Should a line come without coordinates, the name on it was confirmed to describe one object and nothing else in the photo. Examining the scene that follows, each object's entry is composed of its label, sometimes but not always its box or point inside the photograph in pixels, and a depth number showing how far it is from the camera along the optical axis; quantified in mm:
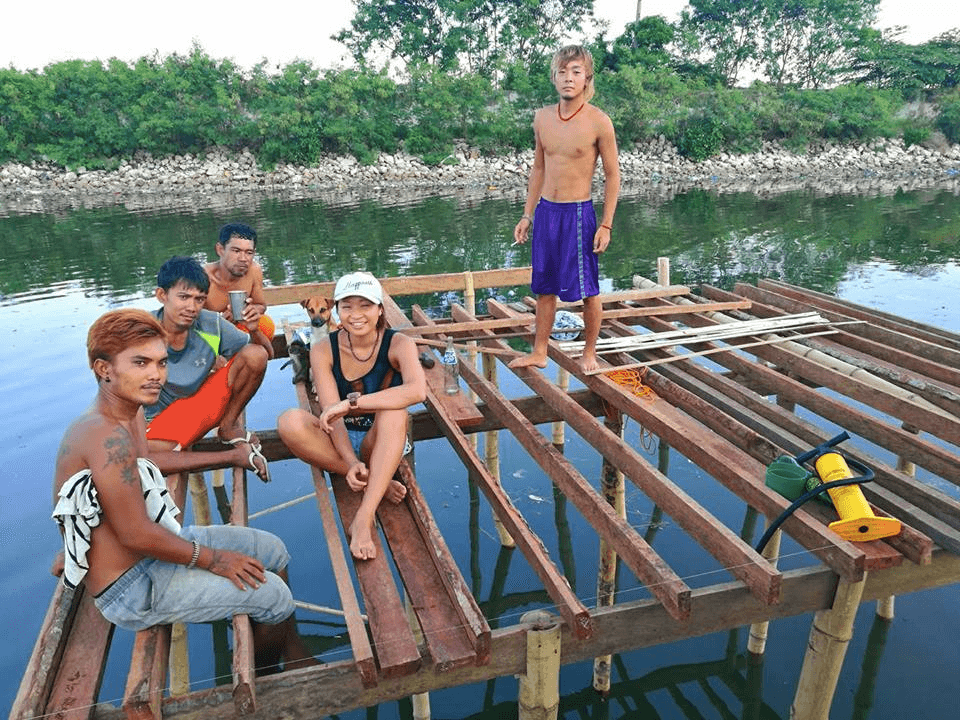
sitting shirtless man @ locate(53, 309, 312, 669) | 2900
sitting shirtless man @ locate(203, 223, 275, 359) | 6082
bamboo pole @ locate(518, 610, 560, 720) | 3180
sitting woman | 4301
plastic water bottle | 6014
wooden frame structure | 3002
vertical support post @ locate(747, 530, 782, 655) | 5697
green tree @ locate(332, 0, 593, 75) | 53281
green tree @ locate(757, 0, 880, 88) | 54500
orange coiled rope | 5887
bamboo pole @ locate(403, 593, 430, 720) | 5023
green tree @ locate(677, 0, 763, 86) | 55781
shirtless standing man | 5531
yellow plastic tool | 3447
